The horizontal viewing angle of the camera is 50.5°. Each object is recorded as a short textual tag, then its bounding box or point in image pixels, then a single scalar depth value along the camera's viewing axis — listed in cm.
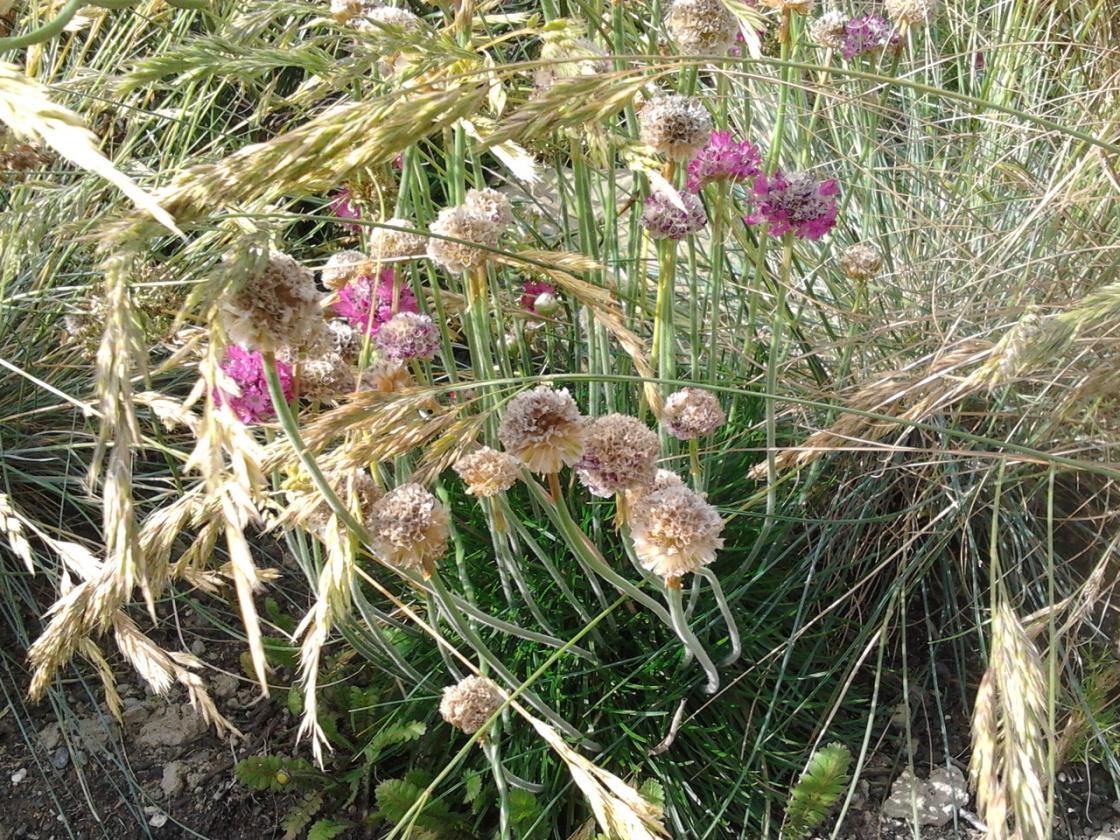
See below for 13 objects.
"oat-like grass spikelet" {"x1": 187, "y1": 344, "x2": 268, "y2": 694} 19
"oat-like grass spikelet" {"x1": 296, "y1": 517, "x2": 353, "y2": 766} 27
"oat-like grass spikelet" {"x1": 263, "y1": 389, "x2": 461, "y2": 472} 26
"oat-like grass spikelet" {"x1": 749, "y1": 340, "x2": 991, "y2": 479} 32
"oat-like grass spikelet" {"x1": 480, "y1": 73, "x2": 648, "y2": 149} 25
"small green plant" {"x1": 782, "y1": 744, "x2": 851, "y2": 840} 34
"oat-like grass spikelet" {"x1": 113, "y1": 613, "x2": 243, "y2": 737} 34
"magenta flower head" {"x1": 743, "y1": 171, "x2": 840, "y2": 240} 35
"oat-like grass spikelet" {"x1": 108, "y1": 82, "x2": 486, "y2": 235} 22
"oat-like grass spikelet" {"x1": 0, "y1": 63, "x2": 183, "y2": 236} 17
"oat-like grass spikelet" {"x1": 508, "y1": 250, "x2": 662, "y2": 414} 29
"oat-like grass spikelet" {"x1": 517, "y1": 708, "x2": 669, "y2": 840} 27
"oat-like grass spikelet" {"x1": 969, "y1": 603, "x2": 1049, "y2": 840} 26
